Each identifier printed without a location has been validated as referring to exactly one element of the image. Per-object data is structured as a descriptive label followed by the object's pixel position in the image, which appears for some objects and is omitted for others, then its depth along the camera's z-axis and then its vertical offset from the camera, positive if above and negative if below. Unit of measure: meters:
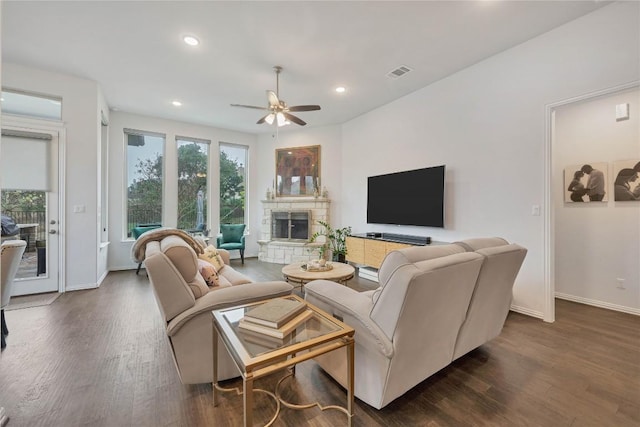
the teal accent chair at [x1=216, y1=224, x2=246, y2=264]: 5.80 -0.52
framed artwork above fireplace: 6.12 +0.99
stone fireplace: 5.94 -0.32
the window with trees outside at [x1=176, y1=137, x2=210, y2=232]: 5.84 +0.66
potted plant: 5.40 -0.56
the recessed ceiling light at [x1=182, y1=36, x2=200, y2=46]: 2.93 +1.91
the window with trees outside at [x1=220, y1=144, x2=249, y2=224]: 6.36 +0.73
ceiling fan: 3.48 +1.37
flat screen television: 3.87 +0.25
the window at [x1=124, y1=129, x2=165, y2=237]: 5.37 +0.74
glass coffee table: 1.14 -0.62
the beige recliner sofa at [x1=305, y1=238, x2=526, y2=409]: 1.40 -0.57
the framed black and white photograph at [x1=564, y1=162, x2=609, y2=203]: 3.39 +0.40
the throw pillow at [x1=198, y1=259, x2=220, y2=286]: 2.39 -0.54
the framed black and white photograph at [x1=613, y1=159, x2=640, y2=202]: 3.13 +0.38
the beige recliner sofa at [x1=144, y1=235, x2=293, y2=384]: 1.64 -0.57
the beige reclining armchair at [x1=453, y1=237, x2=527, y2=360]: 1.80 -0.55
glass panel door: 3.52 +0.22
